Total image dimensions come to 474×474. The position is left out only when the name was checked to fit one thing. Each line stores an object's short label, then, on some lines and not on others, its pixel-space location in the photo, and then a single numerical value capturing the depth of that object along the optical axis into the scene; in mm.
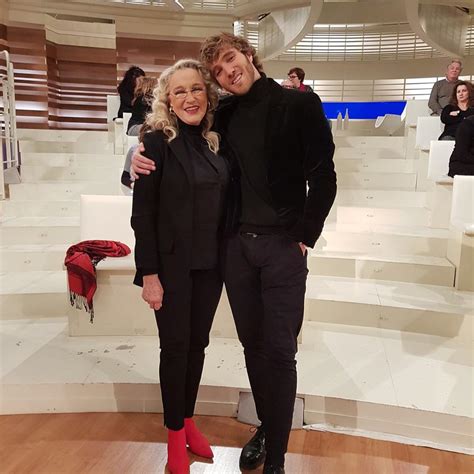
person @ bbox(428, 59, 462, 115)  5191
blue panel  9766
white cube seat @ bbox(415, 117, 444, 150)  5133
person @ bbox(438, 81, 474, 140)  4363
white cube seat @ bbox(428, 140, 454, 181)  4047
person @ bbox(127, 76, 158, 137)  4007
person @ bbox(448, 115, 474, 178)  3387
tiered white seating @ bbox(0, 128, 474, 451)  1935
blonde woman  1393
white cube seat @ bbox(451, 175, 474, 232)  2928
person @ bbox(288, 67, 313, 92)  5238
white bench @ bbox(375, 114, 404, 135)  8445
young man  1340
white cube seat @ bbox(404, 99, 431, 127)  6383
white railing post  4125
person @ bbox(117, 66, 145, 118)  4500
